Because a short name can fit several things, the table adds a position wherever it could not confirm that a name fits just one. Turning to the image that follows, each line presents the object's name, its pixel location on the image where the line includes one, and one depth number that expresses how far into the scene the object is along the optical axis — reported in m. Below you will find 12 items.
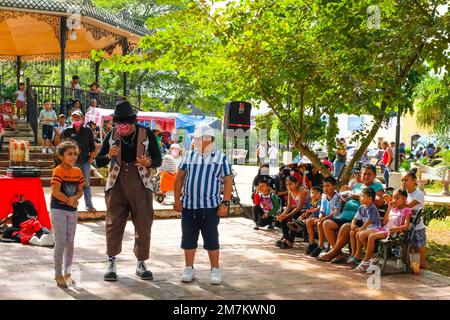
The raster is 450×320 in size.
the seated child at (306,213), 9.38
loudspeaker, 12.55
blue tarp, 24.02
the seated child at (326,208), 8.77
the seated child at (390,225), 7.80
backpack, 9.44
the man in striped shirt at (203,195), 6.83
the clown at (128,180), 6.79
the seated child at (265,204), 10.84
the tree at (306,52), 8.77
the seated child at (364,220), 8.00
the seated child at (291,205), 9.57
